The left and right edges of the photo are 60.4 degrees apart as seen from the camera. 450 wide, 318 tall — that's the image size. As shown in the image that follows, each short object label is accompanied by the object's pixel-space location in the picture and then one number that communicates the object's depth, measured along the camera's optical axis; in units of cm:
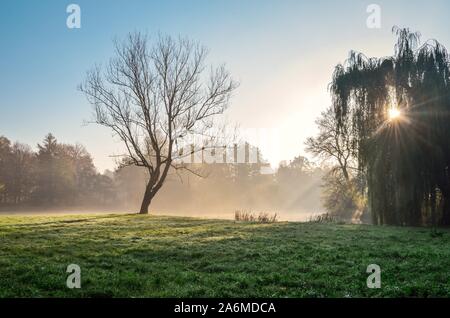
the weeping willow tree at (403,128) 2256
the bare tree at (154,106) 3444
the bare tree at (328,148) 4578
